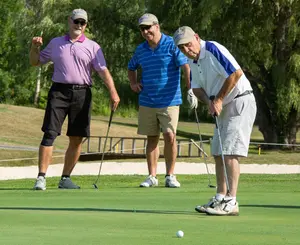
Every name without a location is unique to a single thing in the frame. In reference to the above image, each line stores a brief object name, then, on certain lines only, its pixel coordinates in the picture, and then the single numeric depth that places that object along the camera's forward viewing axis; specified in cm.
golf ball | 1108
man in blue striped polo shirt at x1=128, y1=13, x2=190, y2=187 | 2153
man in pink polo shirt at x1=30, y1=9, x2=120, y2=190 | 2081
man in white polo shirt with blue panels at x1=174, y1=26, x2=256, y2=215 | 1492
